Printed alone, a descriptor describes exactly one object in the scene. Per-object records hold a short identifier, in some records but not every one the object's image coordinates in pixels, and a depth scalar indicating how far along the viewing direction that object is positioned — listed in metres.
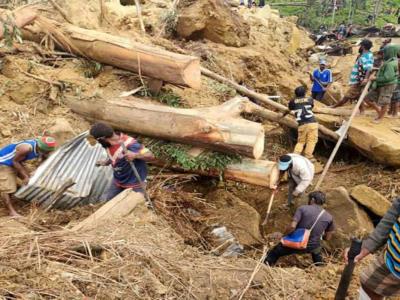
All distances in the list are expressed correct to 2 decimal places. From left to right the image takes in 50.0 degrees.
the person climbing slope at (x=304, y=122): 7.11
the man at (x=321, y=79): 10.02
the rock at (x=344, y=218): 6.15
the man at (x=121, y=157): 4.63
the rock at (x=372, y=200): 6.50
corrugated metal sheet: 4.84
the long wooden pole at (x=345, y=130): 7.18
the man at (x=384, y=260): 3.09
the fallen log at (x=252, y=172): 5.72
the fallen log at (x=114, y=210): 4.04
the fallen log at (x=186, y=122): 5.53
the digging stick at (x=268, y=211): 6.23
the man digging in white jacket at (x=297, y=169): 5.99
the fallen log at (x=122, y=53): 6.23
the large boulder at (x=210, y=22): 9.36
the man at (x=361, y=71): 7.96
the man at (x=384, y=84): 7.49
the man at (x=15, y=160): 4.63
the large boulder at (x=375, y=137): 7.10
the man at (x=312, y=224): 4.99
